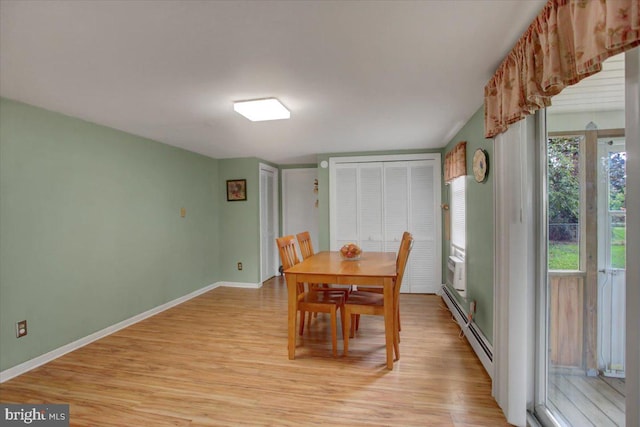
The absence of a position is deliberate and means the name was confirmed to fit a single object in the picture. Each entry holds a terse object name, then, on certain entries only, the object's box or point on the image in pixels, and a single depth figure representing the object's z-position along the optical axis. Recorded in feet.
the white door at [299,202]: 18.92
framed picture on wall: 16.46
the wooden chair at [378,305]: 8.18
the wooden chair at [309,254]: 10.42
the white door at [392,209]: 14.58
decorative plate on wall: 7.92
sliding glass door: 4.00
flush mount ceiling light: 7.71
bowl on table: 10.44
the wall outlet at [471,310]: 9.13
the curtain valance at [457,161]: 10.09
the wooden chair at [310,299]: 8.70
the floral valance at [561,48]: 2.78
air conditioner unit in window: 10.50
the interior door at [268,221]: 17.06
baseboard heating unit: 7.54
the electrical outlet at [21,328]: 7.62
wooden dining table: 7.92
